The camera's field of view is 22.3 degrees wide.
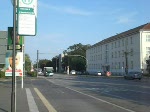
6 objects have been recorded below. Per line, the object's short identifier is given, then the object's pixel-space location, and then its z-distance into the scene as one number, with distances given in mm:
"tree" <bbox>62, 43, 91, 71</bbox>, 164700
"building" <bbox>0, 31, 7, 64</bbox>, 18095
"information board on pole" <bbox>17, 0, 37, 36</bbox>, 11250
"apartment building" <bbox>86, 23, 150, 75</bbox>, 94500
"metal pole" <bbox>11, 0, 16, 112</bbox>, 12009
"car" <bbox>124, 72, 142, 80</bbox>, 68250
